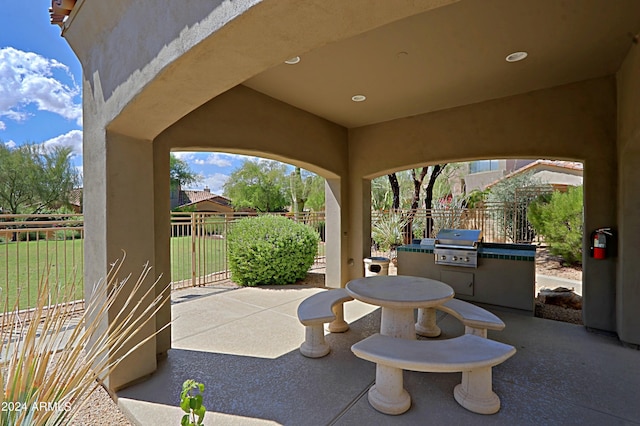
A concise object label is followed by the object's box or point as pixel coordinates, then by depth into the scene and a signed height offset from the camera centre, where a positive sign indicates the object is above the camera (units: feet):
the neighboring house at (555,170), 39.91 +5.97
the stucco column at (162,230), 10.47 -0.56
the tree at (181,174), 89.10 +12.21
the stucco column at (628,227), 11.18 -0.62
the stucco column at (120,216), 8.59 -0.03
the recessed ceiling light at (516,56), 10.83 +5.58
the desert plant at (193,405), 3.69 -2.39
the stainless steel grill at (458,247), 15.93 -1.90
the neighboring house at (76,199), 47.64 +2.51
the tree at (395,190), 36.45 +2.69
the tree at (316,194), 61.73 +3.84
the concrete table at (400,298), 9.69 -2.78
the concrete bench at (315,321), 10.56 -3.70
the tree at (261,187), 74.38 +6.54
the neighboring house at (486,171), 67.25 +9.47
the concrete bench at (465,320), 10.14 -3.68
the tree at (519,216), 31.09 -0.47
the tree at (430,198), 32.76 +1.72
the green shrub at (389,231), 32.48 -1.97
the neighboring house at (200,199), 91.20 +4.73
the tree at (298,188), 64.80 +5.36
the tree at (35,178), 43.14 +5.49
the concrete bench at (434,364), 7.43 -3.66
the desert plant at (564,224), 23.71 -1.06
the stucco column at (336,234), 19.67 -1.36
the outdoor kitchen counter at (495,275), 14.87 -3.31
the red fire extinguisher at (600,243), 12.37 -1.31
